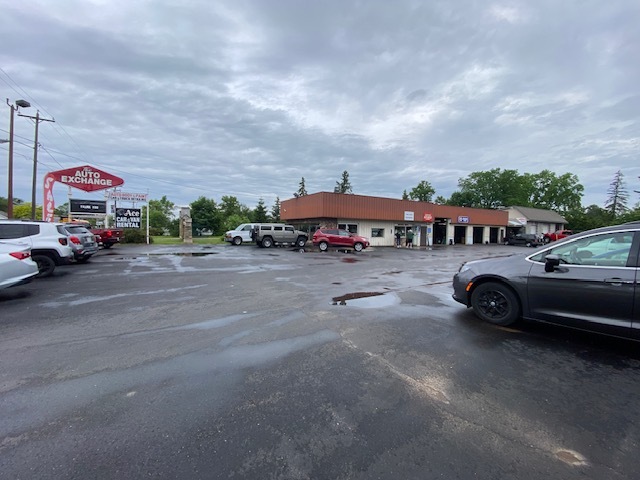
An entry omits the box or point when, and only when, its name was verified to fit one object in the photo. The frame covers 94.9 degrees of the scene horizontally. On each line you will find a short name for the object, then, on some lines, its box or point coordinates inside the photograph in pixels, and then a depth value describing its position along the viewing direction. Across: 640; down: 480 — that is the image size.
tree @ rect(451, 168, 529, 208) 67.25
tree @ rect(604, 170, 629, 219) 63.31
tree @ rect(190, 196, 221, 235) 64.75
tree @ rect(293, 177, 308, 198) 79.06
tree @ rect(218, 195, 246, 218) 80.19
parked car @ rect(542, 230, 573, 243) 38.53
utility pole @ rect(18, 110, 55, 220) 23.38
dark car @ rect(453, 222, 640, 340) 3.86
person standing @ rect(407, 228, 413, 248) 30.97
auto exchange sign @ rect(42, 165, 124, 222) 22.91
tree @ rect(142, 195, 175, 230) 85.94
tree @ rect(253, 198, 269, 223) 68.88
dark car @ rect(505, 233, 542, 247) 37.53
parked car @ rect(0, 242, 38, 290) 6.25
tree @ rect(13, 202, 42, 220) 63.49
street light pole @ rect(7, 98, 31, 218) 20.98
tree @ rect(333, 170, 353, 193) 80.51
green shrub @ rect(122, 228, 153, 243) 25.91
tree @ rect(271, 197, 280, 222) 71.19
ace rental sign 24.58
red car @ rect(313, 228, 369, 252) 22.84
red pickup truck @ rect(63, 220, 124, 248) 20.78
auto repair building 27.88
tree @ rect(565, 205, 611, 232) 53.90
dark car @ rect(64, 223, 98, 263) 11.34
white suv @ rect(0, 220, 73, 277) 9.41
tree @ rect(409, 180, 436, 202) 77.38
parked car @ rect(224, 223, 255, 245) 26.88
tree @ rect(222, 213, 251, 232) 63.88
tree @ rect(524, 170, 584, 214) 67.69
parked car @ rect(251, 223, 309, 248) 24.62
